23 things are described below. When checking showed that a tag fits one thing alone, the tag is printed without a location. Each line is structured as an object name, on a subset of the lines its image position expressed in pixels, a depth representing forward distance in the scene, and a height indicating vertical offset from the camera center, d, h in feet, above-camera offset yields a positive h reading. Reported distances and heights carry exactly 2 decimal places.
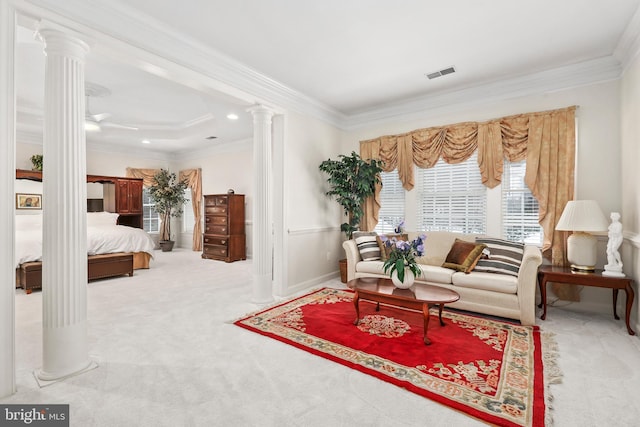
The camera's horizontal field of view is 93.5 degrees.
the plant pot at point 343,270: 16.94 -3.45
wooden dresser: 24.56 -1.57
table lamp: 10.93 -0.66
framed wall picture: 21.22 +0.58
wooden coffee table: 9.32 -2.80
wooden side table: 10.07 -2.50
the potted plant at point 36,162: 21.97 +3.43
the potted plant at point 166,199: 28.91 +1.01
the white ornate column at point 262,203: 13.79 +0.28
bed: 15.53 -2.45
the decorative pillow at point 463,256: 12.62 -2.01
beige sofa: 10.72 -2.98
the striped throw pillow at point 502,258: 11.94 -2.00
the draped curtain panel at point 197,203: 29.45 +0.60
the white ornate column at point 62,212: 7.47 -0.08
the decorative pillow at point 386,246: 15.01 -1.87
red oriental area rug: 6.65 -4.18
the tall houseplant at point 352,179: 16.56 +1.66
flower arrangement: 10.27 -1.60
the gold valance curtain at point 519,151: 12.65 +2.83
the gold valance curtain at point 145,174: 28.15 +3.31
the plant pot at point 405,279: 10.29 -2.42
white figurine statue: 10.59 -1.39
